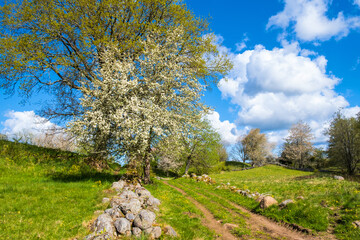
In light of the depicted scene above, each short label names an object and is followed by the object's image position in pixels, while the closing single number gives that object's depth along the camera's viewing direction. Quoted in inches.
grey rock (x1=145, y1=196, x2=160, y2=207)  473.2
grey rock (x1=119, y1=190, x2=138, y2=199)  478.4
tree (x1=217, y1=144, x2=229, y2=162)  3583.7
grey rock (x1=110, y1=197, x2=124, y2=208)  423.0
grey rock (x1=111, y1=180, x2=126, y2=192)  560.3
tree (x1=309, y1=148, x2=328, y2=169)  2623.8
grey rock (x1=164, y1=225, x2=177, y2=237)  347.6
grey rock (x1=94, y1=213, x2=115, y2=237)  327.3
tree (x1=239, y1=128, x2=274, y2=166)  3225.9
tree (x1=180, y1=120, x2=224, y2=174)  1681.8
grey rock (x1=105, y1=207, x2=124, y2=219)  378.3
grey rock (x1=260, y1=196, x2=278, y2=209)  554.6
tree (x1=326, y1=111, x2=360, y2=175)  1563.7
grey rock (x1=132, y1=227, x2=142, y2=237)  339.3
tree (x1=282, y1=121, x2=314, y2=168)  2591.0
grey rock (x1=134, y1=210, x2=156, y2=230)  354.3
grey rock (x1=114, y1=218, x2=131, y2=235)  339.3
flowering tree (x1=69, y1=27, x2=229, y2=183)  614.2
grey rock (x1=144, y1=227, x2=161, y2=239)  337.7
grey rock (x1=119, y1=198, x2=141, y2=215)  398.0
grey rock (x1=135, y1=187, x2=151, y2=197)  521.7
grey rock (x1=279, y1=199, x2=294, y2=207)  518.4
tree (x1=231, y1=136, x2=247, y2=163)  3476.9
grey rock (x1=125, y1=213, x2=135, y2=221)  374.3
